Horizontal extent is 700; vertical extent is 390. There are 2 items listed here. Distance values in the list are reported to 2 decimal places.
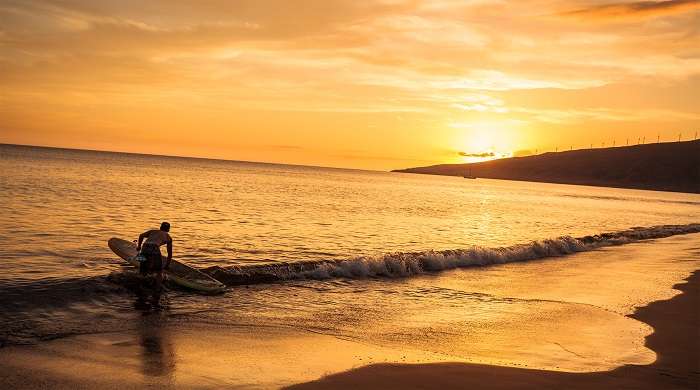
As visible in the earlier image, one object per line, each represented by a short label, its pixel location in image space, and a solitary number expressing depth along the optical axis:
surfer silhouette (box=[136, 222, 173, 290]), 15.95
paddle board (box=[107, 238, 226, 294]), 16.78
